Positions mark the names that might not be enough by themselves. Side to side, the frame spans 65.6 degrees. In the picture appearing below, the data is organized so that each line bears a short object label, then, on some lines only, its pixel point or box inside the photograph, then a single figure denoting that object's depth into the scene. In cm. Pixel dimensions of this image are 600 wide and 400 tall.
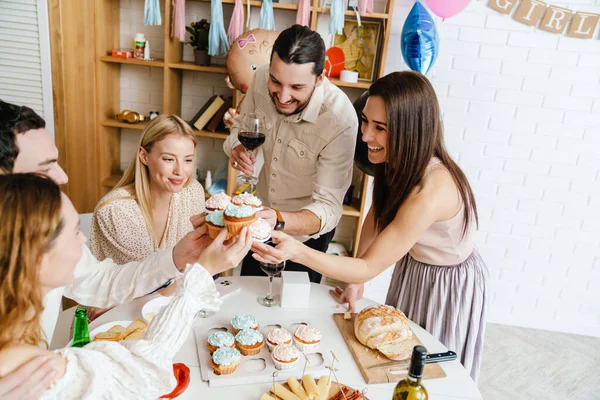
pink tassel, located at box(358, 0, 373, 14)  321
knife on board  152
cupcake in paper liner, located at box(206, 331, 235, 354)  150
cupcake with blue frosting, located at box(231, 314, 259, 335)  162
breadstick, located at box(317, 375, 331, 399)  135
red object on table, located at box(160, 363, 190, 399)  133
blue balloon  303
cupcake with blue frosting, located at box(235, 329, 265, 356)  152
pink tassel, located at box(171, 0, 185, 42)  332
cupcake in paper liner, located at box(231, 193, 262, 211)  177
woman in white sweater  98
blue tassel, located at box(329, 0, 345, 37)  314
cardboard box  184
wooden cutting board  147
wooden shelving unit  335
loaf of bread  156
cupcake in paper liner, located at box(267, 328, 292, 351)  155
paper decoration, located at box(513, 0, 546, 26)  319
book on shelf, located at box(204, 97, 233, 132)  366
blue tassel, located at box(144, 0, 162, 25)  323
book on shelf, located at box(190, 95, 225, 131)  365
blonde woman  217
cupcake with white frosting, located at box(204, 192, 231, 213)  188
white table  140
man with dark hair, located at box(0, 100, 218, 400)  159
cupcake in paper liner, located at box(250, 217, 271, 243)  168
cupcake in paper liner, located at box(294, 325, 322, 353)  157
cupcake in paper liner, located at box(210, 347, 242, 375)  141
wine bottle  113
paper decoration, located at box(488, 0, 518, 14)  322
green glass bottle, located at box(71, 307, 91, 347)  143
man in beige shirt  215
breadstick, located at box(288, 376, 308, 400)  134
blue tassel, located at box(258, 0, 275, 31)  324
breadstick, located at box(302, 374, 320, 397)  135
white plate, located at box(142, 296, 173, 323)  167
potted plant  350
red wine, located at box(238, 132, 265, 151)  222
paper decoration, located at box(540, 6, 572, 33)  319
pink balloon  300
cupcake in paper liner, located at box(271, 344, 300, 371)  146
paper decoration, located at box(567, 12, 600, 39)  317
